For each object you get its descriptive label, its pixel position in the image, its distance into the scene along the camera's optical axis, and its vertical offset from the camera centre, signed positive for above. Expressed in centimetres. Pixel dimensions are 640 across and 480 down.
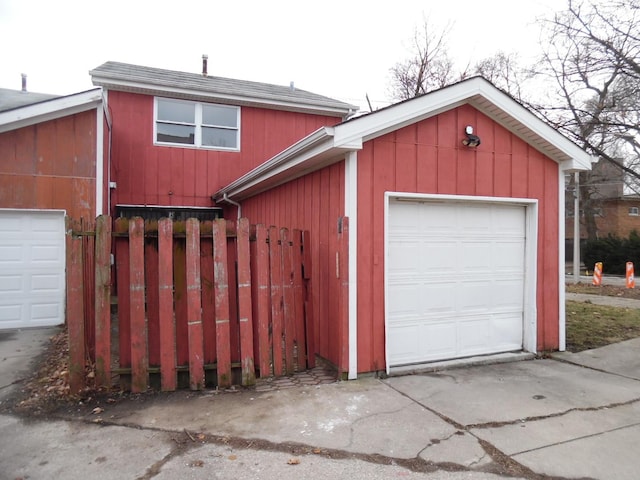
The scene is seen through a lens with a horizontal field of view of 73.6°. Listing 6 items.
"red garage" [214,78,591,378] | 489 +21
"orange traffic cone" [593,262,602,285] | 1587 -125
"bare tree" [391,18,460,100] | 2127 +901
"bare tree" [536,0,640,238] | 824 +360
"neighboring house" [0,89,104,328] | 746 +86
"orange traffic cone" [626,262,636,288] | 1479 -119
